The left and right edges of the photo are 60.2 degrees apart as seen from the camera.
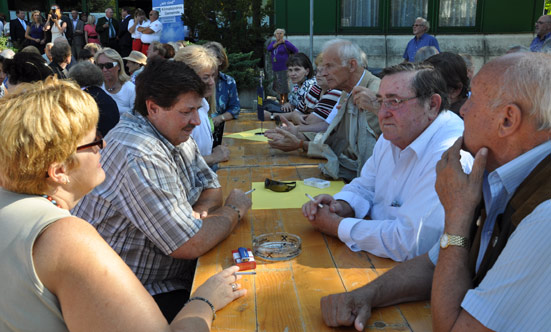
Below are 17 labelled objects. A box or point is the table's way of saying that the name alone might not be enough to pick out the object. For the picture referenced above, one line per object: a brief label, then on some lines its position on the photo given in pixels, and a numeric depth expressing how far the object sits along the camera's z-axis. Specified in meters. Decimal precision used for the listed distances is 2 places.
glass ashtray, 2.01
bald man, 1.14
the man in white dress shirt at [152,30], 11.32
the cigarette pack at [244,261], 1.90
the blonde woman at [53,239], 1.16
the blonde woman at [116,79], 6.04
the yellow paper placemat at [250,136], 4.56
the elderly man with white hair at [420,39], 10.34
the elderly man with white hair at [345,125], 3.31
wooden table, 1.54
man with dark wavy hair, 2.00
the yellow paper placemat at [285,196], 2.66
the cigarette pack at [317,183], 3.02
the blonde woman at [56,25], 12.67
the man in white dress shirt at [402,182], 1.95
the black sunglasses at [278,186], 2.92
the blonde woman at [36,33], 12.90
